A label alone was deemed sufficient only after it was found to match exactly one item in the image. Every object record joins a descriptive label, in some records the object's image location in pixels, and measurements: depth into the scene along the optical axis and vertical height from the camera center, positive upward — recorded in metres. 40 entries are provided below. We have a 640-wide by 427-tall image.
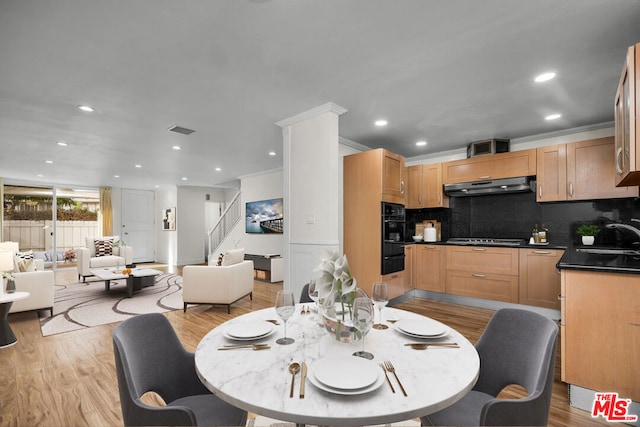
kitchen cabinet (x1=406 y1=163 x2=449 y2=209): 4.75 +0.46
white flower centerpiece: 1.10 -0.28
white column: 3.28 +0.32
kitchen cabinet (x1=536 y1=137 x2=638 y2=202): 3.48 +0.51
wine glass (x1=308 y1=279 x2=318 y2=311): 1.34 -0.34
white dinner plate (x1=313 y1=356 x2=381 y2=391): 0.83 -0.46
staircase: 8.50 -0.25
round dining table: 0.76 -0.49
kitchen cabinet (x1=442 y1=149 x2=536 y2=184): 4.00 +0.69
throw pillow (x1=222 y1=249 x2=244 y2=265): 4.44 -0.59
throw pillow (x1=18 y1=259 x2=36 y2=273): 3.92 -0.60
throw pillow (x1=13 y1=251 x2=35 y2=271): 3.97 -0.58
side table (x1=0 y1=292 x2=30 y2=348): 2.99 -1.05
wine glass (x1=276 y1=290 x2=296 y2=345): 1.21 -0.36
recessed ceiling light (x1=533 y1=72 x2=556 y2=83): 2.57 +1.19
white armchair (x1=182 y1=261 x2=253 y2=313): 4.00 -0.89
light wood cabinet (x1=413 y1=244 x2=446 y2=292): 4.49 -0.78
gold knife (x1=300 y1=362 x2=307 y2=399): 0.82 -0.48
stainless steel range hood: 4.09 +0.41
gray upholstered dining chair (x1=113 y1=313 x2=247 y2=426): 0.94 -0.61
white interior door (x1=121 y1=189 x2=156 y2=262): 9.55 -0.16
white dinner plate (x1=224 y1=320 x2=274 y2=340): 1.19 -0.46
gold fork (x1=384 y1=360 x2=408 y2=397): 0.88 -0.48
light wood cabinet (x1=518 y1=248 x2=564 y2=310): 3.61 -0.77
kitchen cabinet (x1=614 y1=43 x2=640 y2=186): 1.66 +0.57
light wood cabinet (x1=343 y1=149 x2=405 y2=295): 3.94 +0.16
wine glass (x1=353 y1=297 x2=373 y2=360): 1.06 -0.35
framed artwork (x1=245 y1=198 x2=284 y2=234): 6.93 +0.01
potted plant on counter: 3.66 -0.22
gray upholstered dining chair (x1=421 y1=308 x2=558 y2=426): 0.92 -0.60
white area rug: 3.69 -1.27
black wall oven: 3.95 -0.29
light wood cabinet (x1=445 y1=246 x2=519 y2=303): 3.92 -0.77
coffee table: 4.90 -0.96
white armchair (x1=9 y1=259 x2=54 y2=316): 3.67 -0.88
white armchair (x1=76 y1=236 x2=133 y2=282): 6.21 -0.86
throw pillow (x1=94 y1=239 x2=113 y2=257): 6.85 -0.65
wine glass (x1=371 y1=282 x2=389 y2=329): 1.33 -0.35
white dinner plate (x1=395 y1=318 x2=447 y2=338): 1.22 -0.47
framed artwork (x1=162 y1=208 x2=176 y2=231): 9.26 -0.03
